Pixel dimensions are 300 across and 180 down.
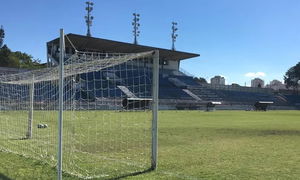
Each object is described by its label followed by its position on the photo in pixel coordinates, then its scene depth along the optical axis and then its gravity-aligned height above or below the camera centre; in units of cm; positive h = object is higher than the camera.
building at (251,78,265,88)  17125 +926
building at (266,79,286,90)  14841 +611
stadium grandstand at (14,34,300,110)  6053 +259
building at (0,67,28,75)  4942 +423
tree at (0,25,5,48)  7718 +1415
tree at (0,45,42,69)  6849 +829
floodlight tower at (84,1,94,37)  6576 +1482
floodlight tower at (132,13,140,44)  7408 +1601
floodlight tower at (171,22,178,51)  8231 +1490
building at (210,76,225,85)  15448 +929
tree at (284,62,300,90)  11192 +751
